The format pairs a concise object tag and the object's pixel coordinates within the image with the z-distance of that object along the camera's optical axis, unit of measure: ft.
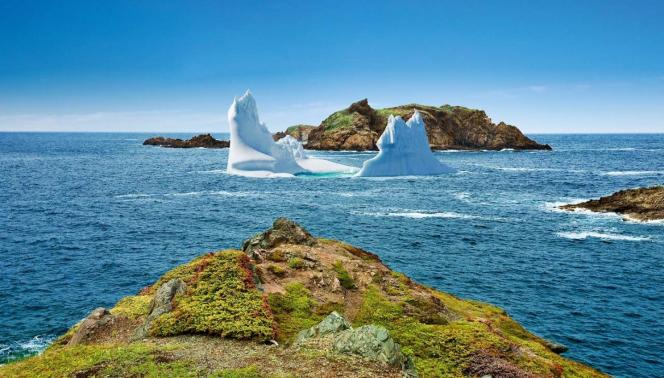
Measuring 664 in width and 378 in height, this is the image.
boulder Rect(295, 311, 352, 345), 46.68
